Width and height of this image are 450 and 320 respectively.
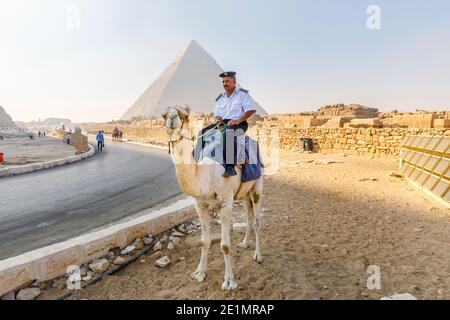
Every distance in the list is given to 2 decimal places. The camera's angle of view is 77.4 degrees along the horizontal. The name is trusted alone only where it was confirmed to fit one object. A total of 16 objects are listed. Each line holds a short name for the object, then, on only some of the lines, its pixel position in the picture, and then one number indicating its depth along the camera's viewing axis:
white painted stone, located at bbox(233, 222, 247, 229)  5.75
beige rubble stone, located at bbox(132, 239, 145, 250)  4.75
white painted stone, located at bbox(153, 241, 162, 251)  4.75
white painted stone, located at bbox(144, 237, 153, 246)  4.89
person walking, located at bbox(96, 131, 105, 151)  24.48
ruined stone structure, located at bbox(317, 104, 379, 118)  34.53
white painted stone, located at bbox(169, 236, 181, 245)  5.00
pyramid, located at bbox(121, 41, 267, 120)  135.75
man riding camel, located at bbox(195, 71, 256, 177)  3.74
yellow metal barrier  7.57
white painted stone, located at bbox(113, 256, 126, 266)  4.26
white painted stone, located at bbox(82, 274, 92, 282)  3.81
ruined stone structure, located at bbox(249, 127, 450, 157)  15.70
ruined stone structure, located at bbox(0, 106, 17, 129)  144.38
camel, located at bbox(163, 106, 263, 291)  2.84
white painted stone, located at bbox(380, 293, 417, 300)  3.10
